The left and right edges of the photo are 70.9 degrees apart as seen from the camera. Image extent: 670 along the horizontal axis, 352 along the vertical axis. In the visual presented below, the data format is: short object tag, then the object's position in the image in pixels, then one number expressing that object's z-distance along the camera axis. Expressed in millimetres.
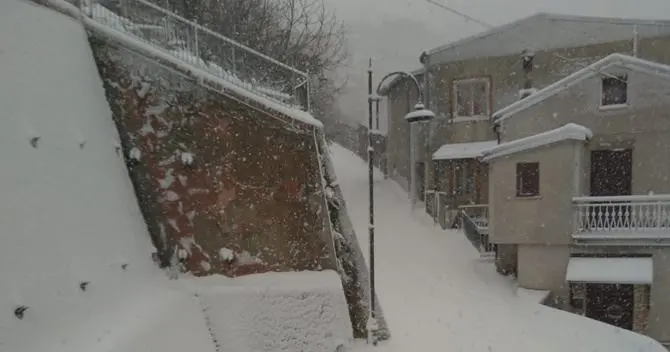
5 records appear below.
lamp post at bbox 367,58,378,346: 7633
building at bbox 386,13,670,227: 15414
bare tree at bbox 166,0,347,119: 14938
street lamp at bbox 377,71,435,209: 18109
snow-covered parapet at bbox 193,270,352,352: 6859
